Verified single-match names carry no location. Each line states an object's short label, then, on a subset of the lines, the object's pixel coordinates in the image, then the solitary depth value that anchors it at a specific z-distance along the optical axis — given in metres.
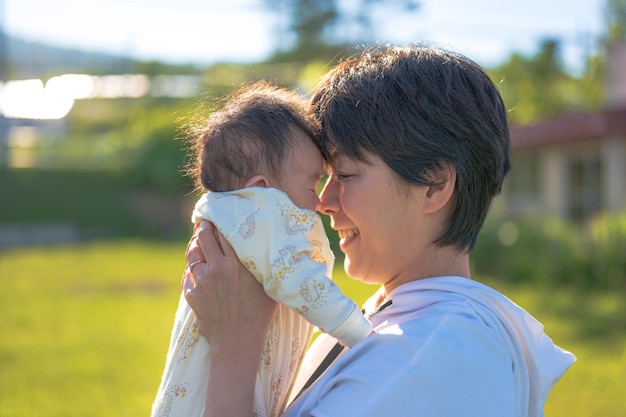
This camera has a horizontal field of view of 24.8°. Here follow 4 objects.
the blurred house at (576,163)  12.59
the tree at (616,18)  22.89
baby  1.20
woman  1.12
